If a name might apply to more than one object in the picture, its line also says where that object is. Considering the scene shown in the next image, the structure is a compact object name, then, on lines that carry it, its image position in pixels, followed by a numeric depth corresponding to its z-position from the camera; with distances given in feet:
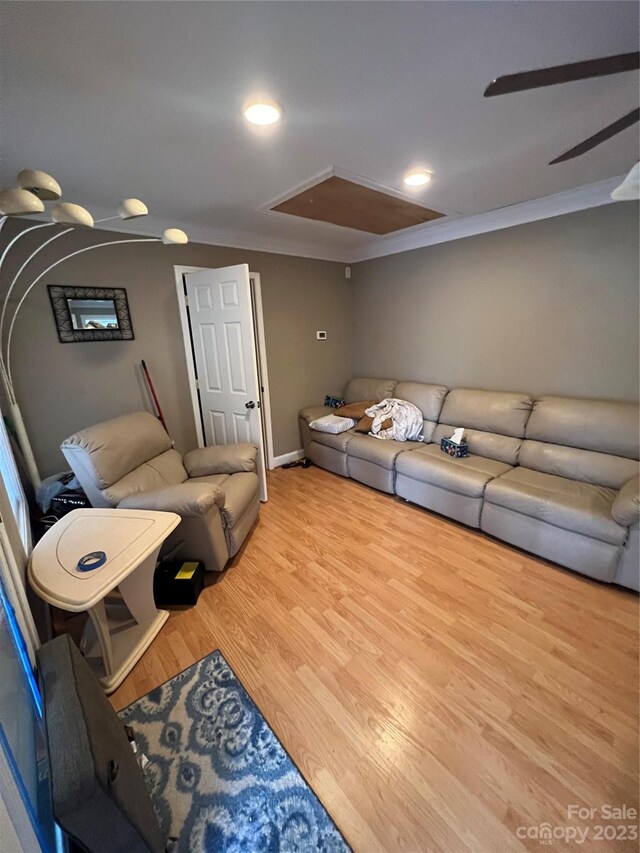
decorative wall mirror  7.95
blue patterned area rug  3.55
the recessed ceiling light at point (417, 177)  6.64
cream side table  4.28
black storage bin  6.48
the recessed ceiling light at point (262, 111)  4.43
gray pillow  2.25
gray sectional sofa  6.57
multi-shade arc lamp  3.80
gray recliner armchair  6.42
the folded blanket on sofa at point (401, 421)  11.06
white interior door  9.20
